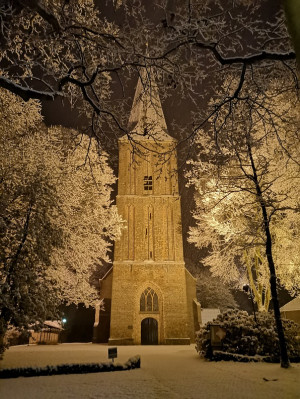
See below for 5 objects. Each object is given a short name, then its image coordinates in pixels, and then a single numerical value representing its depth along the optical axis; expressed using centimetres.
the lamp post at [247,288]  1471
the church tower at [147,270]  2233
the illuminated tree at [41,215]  929
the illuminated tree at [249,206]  1157
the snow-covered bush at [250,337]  1110
